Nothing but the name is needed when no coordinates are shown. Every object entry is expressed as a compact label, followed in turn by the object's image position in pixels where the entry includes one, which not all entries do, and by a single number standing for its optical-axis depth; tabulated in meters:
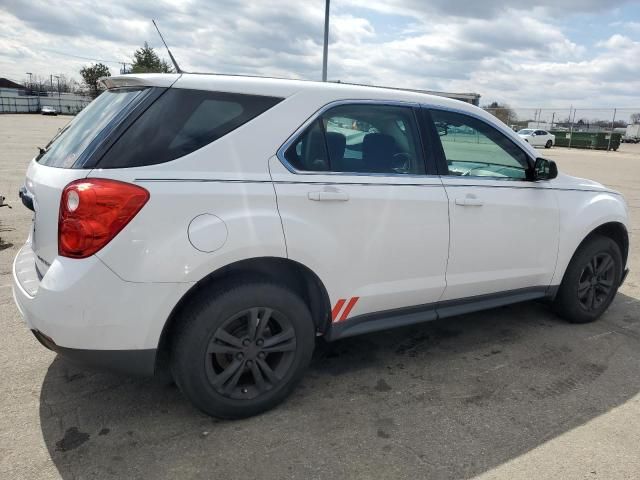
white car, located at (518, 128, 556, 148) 40.31
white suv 2.35
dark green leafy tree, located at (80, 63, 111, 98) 75.25
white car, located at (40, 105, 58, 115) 61.78
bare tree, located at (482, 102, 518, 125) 45.91
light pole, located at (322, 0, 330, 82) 8.55
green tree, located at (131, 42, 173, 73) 52.44
